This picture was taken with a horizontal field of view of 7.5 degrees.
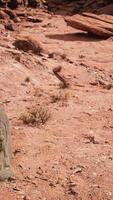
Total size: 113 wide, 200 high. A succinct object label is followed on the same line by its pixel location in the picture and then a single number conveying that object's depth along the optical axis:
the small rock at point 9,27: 27.53
